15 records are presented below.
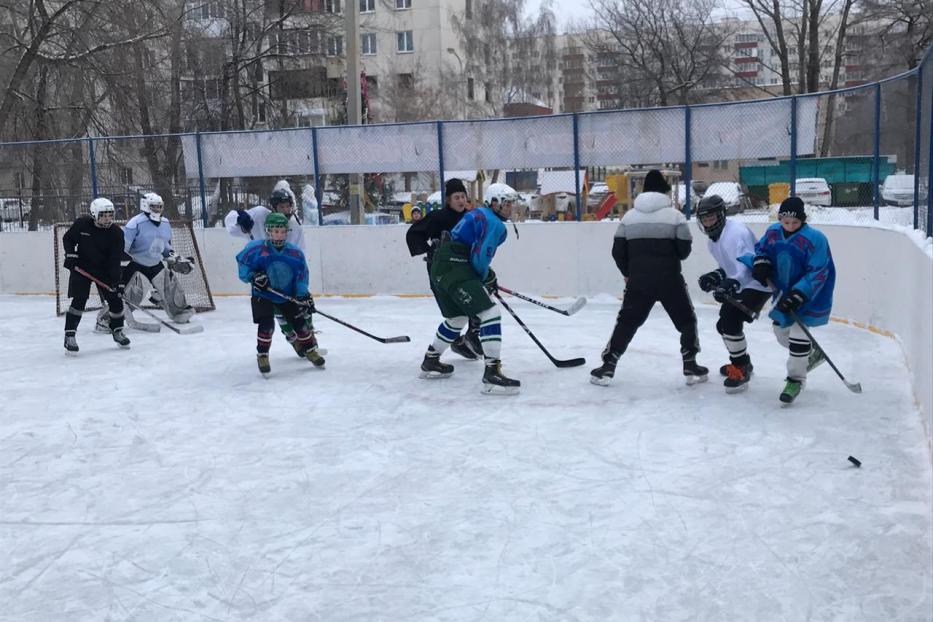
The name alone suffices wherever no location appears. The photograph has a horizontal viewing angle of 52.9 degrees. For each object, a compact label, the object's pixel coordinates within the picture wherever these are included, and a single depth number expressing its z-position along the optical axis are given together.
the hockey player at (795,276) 4.95
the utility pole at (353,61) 12.32
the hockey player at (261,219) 7.12
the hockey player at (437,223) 6.23
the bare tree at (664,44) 31.39
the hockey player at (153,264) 8.52
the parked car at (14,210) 12.10
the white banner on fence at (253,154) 11.14
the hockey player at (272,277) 6.25
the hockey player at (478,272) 5.61
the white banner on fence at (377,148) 10.63
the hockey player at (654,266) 5.53
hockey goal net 10.30
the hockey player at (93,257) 7.42
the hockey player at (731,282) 5.28
